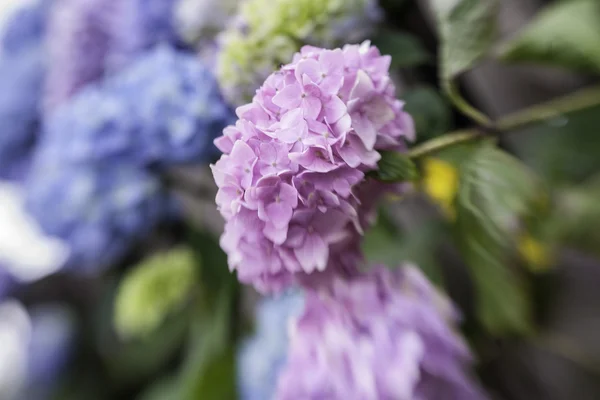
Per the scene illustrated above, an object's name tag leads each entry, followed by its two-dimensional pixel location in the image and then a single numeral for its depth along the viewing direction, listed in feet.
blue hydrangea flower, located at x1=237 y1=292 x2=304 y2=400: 1.09
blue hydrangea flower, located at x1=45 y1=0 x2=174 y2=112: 1.22
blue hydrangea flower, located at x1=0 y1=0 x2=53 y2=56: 1.65
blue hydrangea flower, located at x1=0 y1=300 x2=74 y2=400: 2.51
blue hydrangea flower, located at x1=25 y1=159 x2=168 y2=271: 1.20
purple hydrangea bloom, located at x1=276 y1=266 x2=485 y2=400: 0.69
